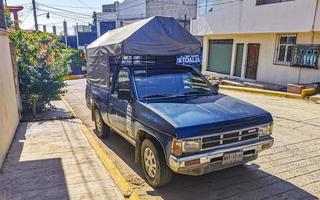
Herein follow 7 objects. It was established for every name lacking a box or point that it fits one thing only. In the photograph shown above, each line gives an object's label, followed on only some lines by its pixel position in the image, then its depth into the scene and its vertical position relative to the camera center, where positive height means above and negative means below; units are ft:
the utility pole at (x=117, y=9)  123.44 +18.33
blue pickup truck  11.04 -3.38
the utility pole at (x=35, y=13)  86.59 +11.23
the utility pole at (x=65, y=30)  126.44 +8.53
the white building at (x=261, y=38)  39.78 +2.23
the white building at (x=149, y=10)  106.46 +16.19
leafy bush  27.20 -2.52
